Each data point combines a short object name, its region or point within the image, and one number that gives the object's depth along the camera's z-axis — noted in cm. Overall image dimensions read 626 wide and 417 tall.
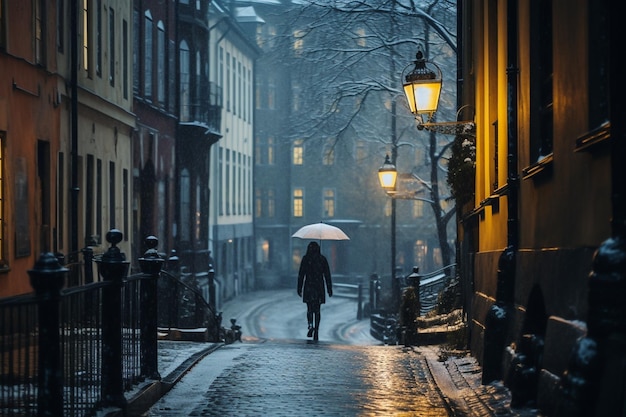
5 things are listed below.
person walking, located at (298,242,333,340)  2080
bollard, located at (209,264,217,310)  2983
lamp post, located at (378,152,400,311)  2773
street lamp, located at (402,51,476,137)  1727
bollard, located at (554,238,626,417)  638
